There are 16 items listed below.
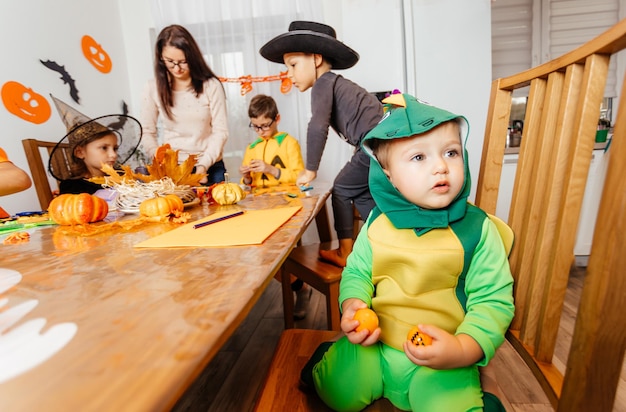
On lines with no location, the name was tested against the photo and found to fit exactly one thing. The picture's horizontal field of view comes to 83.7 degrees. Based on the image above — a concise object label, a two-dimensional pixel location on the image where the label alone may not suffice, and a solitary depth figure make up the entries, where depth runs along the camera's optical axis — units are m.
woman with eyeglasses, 1.83
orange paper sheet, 0.63
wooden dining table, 0.22
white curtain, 2.76
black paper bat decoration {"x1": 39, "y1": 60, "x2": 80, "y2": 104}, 2.36
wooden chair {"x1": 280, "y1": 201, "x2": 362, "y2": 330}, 1.19
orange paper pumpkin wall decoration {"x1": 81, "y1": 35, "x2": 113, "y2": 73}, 2.69
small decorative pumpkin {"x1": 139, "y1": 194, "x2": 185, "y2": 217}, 0.92
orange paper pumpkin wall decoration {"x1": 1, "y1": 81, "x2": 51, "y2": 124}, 2.04
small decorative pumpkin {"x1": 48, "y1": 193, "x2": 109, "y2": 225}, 0.90
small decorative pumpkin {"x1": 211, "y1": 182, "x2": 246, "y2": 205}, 1.17
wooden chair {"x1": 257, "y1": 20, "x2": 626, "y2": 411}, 0.43
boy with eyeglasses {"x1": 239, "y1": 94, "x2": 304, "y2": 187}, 2.31
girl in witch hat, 1.38
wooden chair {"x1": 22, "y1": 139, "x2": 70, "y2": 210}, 1.56
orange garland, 2.75
